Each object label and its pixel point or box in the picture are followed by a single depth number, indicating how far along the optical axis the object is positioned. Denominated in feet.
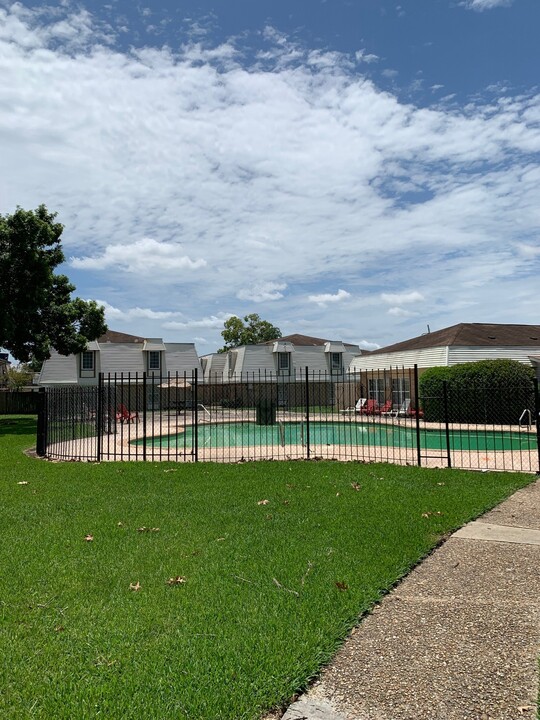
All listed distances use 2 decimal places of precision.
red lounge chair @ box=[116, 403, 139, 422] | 89.74
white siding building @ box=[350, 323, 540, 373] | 93.35
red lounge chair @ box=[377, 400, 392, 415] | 93.70
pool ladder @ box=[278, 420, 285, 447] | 53.10
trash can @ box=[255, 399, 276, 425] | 75.72
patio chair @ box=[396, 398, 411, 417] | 92.95
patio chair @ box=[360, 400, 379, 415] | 94.93
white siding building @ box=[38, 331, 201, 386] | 136.05
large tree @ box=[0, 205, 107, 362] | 73.26
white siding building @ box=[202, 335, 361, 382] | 147.74
